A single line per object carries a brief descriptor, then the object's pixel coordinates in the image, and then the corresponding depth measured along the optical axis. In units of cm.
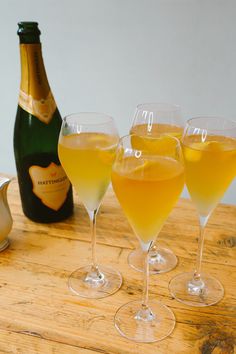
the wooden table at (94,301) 53
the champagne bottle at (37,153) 82
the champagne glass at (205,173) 56
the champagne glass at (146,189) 49
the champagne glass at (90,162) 61
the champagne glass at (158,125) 74
